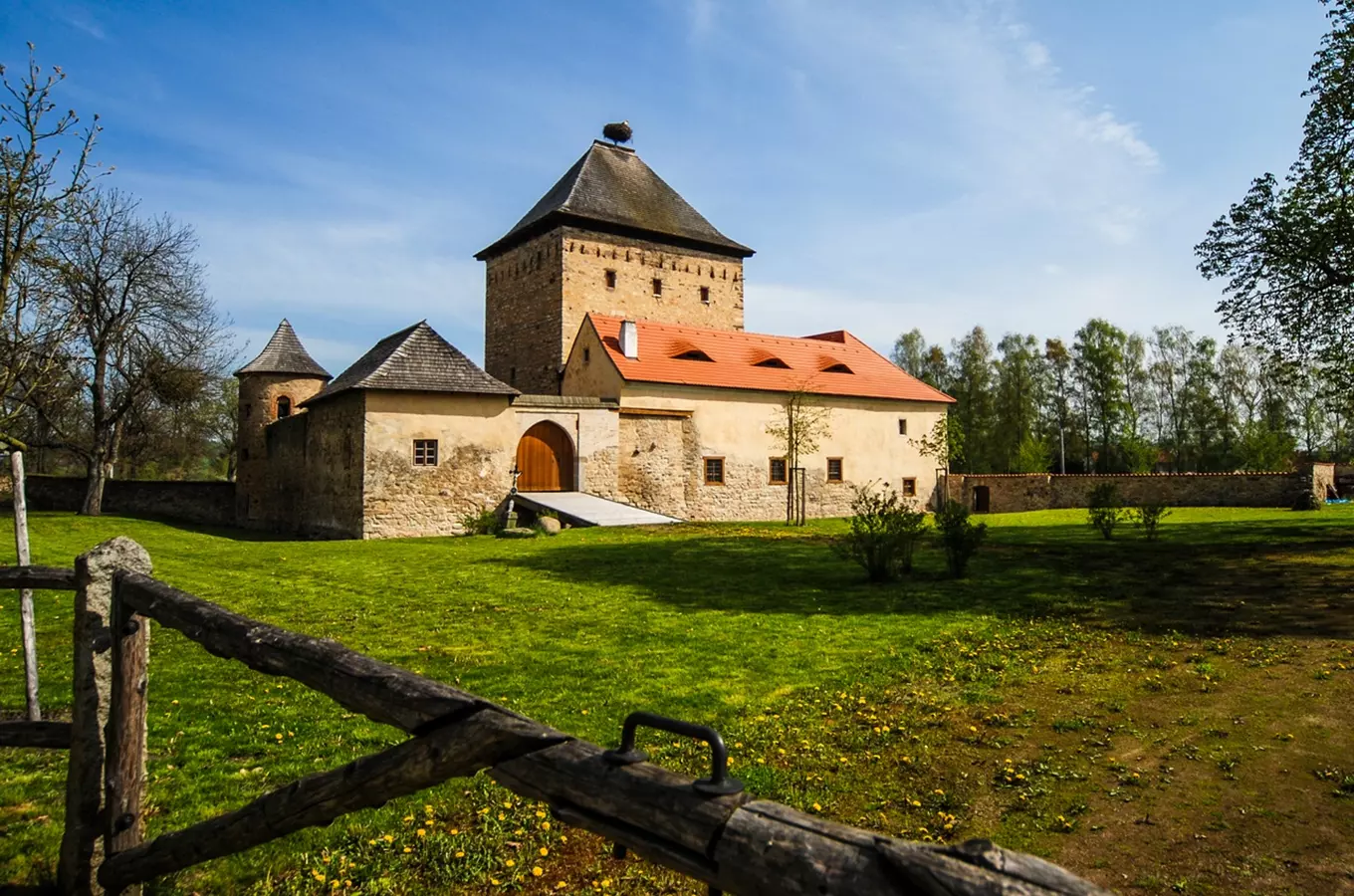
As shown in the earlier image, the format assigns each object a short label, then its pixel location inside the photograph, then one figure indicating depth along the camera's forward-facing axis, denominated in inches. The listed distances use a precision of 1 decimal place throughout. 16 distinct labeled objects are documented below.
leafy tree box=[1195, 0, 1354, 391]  583.8
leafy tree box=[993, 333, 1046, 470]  2015.3
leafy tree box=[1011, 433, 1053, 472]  1895.9
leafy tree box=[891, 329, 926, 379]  2356.1
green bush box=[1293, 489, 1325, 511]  1093.1
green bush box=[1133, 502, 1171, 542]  669.9
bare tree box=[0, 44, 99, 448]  371.9
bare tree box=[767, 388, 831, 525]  1135.1
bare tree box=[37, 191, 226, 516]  1045.2
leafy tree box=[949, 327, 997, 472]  2047.2
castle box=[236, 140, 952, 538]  863.7
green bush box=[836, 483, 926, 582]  485.7
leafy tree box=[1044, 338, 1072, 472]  2042.3
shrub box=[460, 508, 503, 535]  856.9
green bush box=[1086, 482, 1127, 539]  713.0
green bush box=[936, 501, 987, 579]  495.2
